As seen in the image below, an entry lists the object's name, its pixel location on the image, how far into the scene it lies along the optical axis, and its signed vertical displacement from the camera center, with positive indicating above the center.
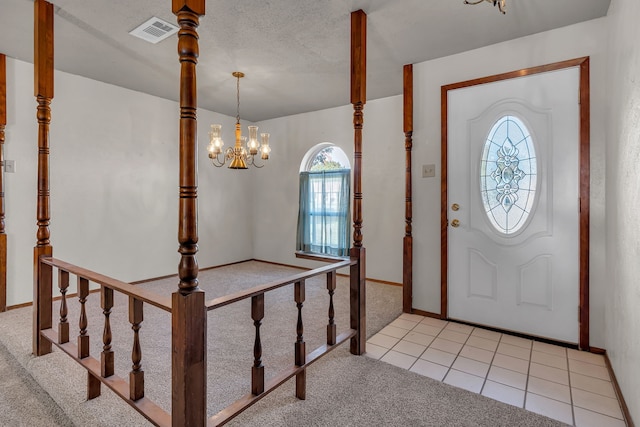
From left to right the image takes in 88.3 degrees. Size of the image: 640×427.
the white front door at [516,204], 2.63 +0.07
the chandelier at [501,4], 1.66 +1.06
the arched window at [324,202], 5.03 +0.16
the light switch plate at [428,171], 3.26 +0.41
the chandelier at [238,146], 3.65 +0.75
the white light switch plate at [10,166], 3.34 +0.47
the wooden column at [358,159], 2.43 +0.40
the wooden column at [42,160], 2.31 +0.38
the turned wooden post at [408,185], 3.37 +0.28
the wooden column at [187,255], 1.32 -0.18
